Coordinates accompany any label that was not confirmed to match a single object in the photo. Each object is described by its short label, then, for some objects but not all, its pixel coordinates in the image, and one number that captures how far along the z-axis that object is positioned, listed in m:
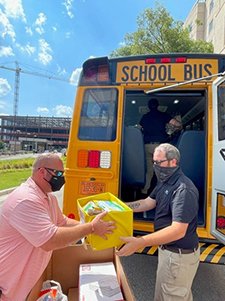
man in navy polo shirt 1.53
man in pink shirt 1.36
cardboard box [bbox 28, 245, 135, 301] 1.71
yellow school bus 2.44
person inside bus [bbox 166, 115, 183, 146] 3.42
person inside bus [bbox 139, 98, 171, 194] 3.61
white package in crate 1.39
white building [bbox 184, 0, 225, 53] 22.64
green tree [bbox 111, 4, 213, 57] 13.12
